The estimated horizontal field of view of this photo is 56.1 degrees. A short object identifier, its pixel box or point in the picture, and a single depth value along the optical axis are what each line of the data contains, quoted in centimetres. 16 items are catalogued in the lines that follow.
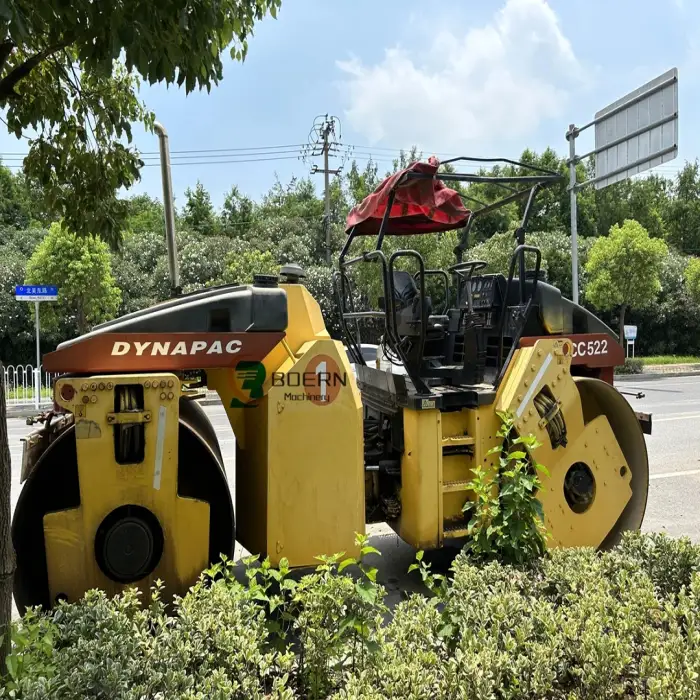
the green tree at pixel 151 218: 4322
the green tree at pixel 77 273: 1803
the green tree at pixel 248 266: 2061
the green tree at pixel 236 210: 4259
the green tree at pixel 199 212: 4078
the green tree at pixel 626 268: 2217
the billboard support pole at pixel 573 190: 1752
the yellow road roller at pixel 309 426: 335
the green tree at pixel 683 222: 4856
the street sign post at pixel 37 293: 1494
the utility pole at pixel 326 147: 2864
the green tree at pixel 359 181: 3362
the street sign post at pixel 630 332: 2291
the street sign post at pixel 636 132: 1349
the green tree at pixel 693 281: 2762
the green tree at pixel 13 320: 2400
